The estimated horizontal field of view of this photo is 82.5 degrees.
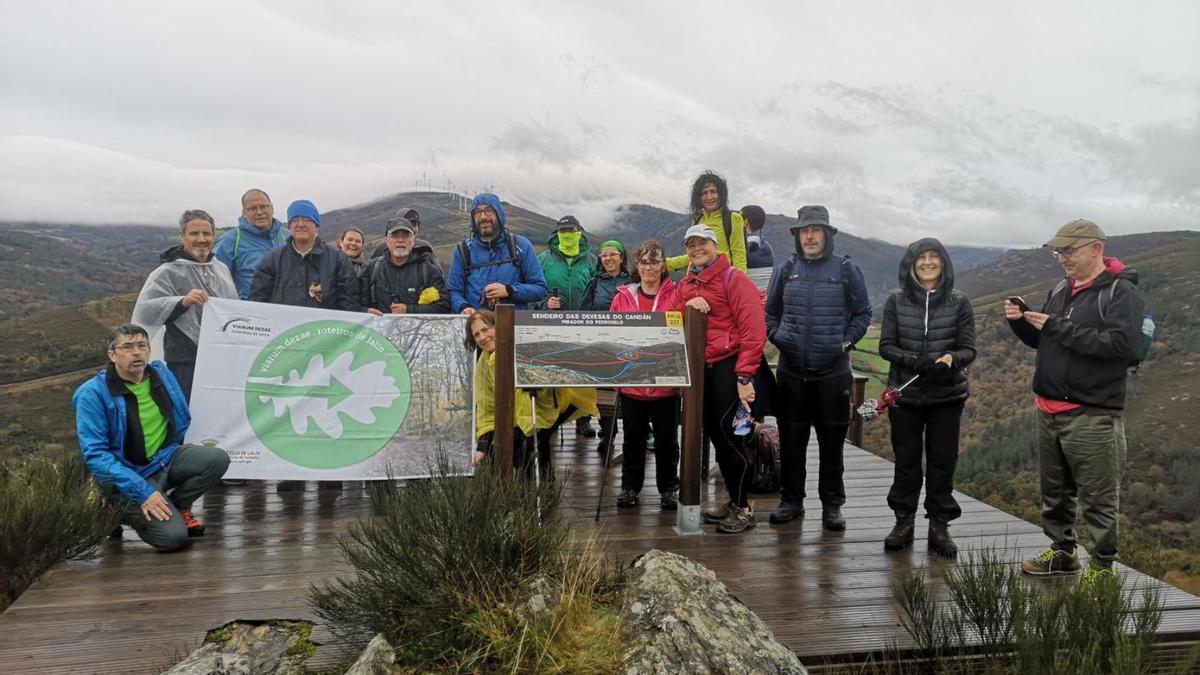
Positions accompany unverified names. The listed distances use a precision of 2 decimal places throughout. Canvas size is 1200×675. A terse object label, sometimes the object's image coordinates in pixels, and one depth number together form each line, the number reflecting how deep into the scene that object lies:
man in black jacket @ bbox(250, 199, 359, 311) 5.63
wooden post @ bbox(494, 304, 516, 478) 4.35
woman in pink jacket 4.93
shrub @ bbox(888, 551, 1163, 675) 2.86
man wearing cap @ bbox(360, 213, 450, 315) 5.83
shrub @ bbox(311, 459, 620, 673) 2.79
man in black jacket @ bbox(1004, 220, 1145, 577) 3.81
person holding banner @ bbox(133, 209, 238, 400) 5.25
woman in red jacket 4.48
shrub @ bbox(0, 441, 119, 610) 4.02
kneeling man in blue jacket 4.24
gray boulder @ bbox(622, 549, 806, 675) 2.64
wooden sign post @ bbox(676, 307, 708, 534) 4.45
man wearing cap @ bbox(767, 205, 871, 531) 4.62
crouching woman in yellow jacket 4.90
